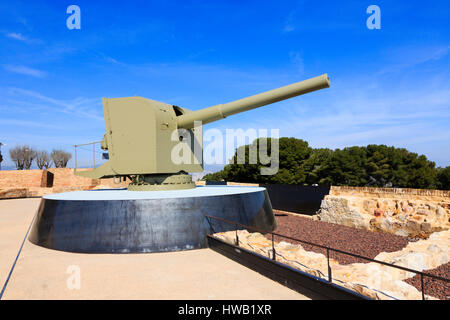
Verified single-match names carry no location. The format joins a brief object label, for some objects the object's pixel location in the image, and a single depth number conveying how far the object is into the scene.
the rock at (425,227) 11.21
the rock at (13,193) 22.86
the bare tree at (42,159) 57.81
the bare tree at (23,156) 58.22
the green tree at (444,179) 41.28
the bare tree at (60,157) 57.59
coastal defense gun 9.54
